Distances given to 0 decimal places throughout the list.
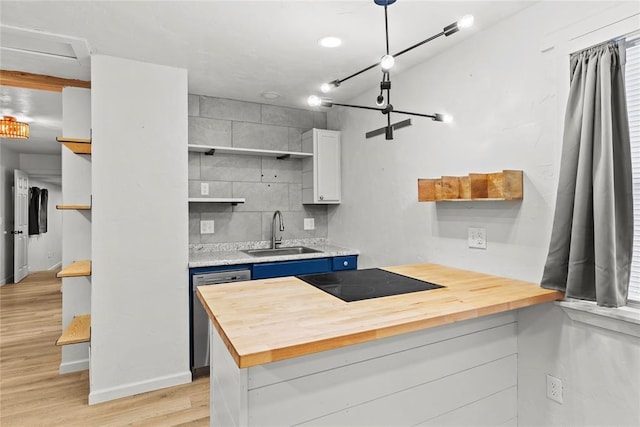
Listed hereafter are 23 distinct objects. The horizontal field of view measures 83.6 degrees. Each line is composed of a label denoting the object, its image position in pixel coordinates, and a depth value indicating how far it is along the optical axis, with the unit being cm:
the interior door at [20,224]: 667
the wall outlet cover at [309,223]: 396
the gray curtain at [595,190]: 156
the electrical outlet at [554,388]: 183
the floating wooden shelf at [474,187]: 197
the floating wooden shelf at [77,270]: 244
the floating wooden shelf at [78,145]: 245
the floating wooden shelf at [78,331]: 251
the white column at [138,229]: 251
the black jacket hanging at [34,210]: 767
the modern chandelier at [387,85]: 136
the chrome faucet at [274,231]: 370
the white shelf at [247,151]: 321
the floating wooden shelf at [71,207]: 249
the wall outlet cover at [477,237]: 223
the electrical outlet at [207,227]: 345
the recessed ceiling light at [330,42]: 231
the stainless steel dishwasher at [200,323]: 282
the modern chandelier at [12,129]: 383
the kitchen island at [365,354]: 127
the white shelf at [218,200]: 307
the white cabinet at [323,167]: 370
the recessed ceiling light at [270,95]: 338
